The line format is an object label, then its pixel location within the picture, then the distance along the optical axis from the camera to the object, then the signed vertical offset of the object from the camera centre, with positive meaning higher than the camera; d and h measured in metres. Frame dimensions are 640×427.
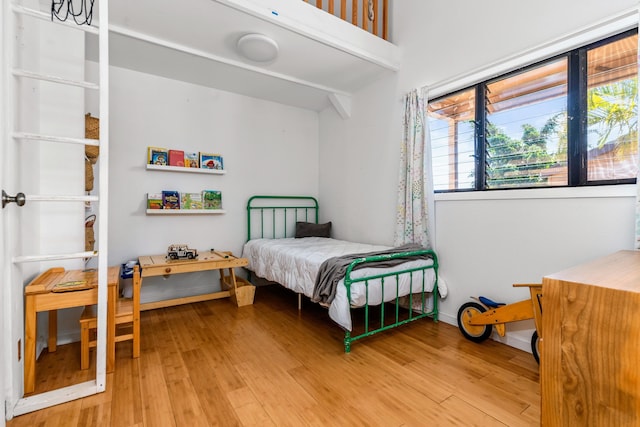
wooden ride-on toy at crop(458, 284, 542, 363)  1.70 -0.71
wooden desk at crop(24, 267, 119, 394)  1.56 -0.48
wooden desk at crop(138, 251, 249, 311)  2.62 -0.48
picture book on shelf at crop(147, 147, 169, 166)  3.08 +0.60
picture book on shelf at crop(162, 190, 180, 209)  3.12 +0.15
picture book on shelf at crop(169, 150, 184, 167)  3.20 +0.60
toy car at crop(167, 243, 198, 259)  2.88 -0.38
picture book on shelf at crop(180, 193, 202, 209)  3.26 +0.14
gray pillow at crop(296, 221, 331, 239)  3.83 -0.21
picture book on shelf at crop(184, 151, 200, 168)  3.28 +0.60
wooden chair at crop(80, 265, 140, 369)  1.82 -0.67
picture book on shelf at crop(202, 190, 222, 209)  3.38 +0.17
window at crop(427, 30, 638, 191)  1.74 +0.62
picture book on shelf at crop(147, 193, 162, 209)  3.04 +0.13
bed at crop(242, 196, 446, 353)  2.04 -0.46
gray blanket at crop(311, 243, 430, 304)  2.04 -0.41
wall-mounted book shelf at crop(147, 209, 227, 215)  3.04 +0.03
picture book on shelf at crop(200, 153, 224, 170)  3.37 +0.60
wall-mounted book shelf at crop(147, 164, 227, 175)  3.06 +0.47
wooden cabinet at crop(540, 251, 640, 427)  0.67 -0.33
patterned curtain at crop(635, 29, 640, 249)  1.56 +0.01
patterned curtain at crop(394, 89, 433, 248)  2.63 +0.35
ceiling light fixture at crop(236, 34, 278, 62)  2.41 +1.40
